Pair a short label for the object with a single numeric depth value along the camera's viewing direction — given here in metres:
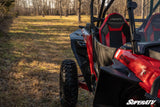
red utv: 1.51
